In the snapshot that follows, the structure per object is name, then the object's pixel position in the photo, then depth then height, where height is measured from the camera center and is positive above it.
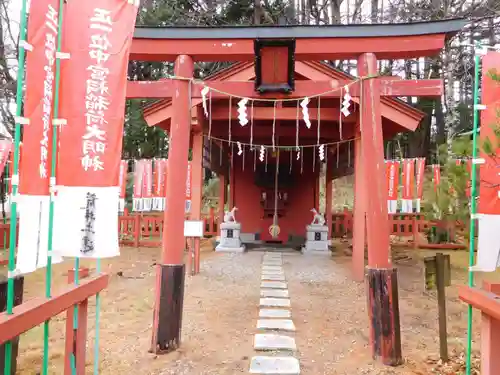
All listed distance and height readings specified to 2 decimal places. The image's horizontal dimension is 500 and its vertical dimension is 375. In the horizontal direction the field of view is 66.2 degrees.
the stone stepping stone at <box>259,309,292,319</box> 6.01 -1.68
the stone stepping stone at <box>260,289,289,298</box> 7.18 -1.61
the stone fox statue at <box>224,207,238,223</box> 12.43 -0.29
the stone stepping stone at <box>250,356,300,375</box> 4.18 -1.77
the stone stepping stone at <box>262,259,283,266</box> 10.14 -1.46
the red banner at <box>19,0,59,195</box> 2.59 +0.74
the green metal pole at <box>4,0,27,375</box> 2.28 +0.23
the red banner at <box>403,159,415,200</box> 12.87 +1.16
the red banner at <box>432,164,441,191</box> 12.09 +1.27
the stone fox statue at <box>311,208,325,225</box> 12.24 -0.30
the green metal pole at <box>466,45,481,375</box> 3.49 +0.16
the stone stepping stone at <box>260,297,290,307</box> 6.60 -1.64
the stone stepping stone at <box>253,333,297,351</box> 4.81 -1.73
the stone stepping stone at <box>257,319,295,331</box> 5.48 -1.69
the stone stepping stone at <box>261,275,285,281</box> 8.49 -1.55
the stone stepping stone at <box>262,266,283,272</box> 9.51 -1.50
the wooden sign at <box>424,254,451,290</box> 4.70 -0.74
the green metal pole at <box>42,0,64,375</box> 2.72 +0.26
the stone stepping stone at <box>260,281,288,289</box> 7.81 -1.59
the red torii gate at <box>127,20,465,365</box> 4.82 +1.72
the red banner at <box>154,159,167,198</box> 13.80 +1.03
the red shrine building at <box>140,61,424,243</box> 8.76 +1.88
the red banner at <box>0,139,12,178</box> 10.33 +1.36
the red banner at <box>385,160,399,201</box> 13.09 +1.14
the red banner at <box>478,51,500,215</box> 3.51 +0.71
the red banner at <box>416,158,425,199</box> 12.77 +1.26
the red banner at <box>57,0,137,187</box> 2.98 +0.91
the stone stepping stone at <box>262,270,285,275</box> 9.06 -1.52
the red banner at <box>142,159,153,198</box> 13.90 +0.91
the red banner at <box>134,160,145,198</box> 13.95 +0.94
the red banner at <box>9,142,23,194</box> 2.58 +0.32
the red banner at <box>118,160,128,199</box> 13.86 +1.18
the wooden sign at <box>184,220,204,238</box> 8.73 -0.49
